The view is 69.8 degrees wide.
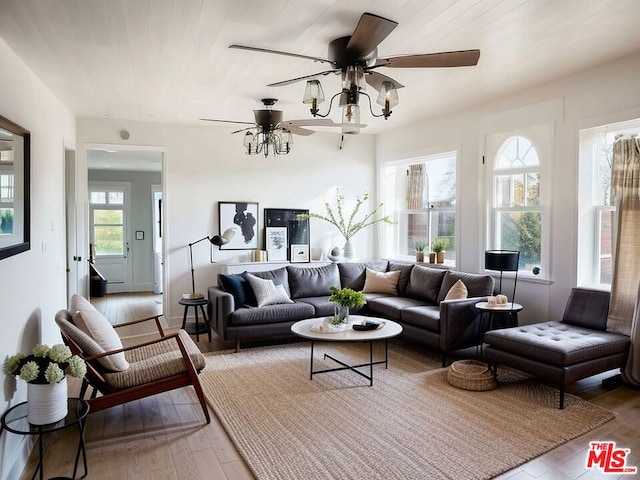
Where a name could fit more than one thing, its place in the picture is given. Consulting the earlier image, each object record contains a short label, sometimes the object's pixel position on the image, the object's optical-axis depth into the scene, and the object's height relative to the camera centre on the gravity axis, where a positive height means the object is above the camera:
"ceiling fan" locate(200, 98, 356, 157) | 4.69 +1.00
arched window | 4.76 +0.28
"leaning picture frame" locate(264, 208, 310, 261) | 6.50 +0.03
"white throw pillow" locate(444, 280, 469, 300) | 4.66 -0.67
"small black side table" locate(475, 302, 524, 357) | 4.12 -0.87
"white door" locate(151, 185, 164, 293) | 9.66 -0.28
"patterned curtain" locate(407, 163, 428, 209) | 6.39 +0.57
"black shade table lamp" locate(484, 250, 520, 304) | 4.30 -0.32
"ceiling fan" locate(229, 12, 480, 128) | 2.68 +1.00
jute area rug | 2.61 -1.34
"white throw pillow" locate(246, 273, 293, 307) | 5.17 -0.77
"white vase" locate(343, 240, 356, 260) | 6.65 -0.38
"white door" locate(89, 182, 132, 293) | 9.78 -0.18
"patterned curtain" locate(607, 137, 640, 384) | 3.81 -0.07
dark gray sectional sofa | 4.37 -0.87
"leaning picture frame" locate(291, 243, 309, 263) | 6.57 -0.40
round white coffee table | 3.85 -0.94
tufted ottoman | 3.34 -0.90
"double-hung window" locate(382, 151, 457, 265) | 5.91 +0.34
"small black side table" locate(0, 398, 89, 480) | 2.33 -1.06
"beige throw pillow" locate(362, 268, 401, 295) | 5.79 -0.72
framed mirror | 2.69 +0.22
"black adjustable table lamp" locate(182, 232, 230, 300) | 5.55 -0.28
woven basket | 3.70 -1.23
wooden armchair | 2.98 -1.02
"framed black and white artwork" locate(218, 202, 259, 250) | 6.29 +0.02
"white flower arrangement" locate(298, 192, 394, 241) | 6.80 +0.12
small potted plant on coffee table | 4.19 -0.70
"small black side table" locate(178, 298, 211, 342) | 5.36 -1.20
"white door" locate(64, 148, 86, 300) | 5.43 +0.01
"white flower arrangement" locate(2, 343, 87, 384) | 2.40 -0.77
